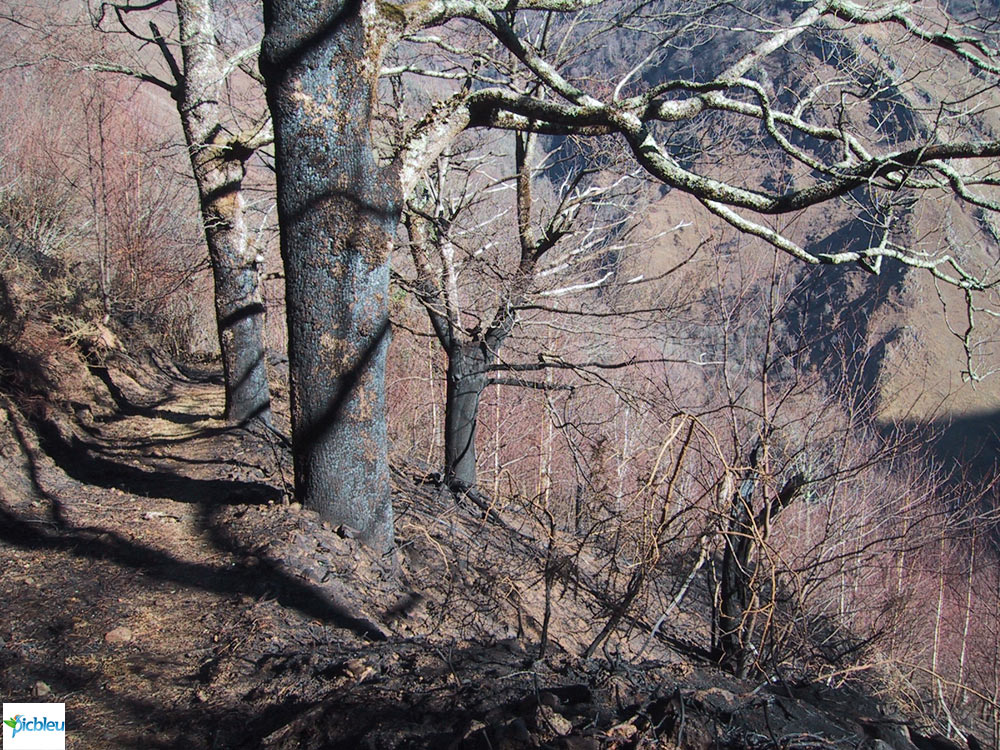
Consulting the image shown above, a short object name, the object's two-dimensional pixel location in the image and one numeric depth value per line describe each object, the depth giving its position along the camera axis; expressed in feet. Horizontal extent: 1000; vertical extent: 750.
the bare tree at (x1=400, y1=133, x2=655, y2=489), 21.99
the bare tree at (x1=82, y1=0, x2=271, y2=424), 19.84
